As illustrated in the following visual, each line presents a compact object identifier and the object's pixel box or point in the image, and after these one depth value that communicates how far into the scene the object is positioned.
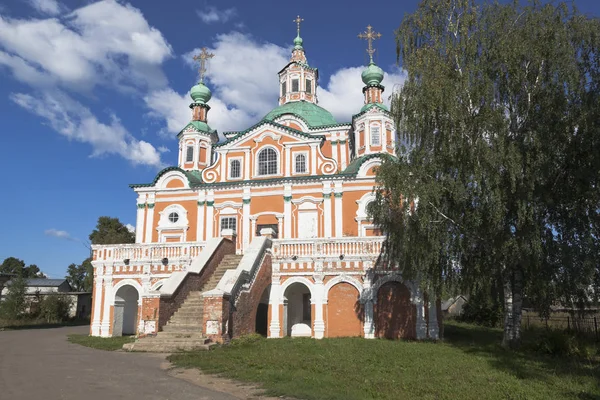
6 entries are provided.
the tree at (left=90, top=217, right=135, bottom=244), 48.54
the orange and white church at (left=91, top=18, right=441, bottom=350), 17.47
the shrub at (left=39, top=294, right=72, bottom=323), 35.17
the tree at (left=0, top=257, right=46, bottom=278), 80.19
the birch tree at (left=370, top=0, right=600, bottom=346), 13.94
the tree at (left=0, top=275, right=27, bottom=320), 32.56
